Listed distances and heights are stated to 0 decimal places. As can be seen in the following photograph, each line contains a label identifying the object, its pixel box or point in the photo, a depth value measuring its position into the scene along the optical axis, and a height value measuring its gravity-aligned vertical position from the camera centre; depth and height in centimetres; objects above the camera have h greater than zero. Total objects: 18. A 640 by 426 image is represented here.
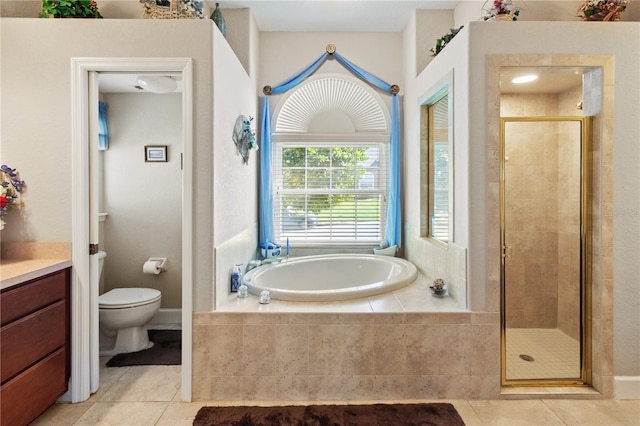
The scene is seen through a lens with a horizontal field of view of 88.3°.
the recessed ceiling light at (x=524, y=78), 209 +84
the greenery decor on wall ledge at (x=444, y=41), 250 +132
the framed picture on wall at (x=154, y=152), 318 +56
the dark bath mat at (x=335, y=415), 182 -117
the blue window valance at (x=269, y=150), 334 +61
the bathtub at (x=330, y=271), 285 -57
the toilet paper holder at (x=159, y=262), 310 -49
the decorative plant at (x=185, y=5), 204 +128
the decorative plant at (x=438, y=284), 225 -51
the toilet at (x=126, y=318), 254 -85
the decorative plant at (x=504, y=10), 206 +126
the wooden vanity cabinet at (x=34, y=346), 156 -71
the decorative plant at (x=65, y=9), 205 +126
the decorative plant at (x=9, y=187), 194 +13
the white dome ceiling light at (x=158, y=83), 261 +102
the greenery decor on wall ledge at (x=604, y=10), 205 +126
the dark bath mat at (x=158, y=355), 250 -115
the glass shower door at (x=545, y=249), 210 -26
